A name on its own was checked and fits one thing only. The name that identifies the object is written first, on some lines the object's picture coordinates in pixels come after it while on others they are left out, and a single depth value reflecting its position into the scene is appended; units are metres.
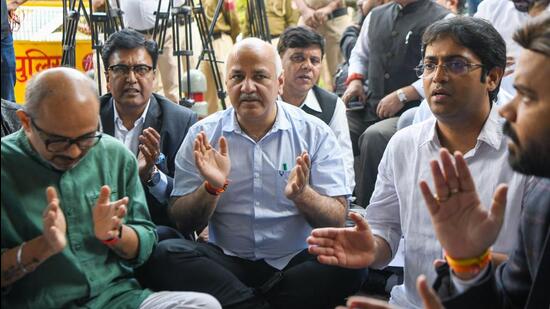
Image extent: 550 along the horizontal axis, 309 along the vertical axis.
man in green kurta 2.04
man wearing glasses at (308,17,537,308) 2.34
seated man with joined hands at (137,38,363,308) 2.67
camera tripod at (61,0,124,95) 4.77
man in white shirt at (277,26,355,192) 3.97
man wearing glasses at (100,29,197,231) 3.29
